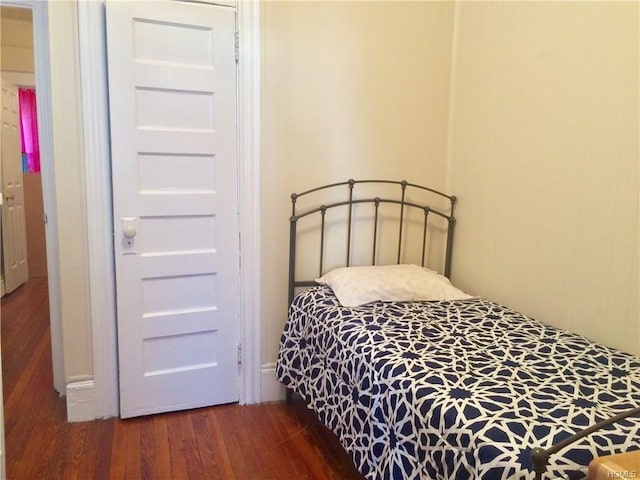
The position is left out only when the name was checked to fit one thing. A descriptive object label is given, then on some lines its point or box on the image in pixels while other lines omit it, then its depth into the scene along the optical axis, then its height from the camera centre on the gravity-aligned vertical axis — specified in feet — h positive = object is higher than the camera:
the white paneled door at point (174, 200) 7.23 -0.50
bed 3.93 -2.04
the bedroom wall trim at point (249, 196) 7.69 -0.43
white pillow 7.41 -1.78
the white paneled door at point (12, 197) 14.85 -1.03
